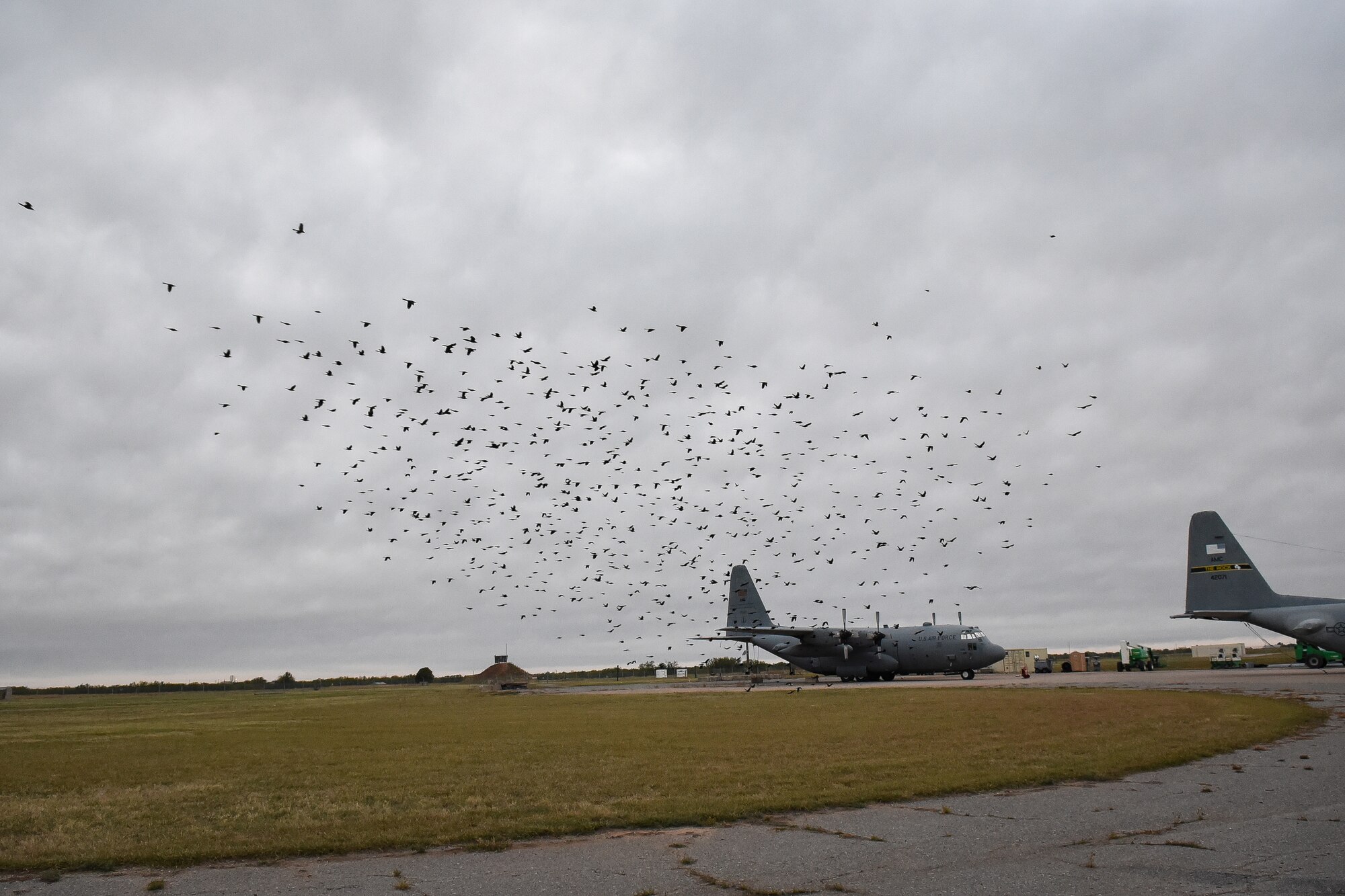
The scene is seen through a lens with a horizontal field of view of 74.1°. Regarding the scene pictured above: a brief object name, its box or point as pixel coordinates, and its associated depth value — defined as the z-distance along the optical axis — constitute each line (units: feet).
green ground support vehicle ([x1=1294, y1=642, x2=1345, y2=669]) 190.60
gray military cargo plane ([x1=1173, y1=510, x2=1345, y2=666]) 173.97
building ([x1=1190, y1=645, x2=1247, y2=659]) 237.04
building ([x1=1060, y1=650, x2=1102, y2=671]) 244.01
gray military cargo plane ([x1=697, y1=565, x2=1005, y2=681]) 214.07
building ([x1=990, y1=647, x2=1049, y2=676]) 280.00
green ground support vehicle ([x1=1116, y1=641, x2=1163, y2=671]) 248.93
